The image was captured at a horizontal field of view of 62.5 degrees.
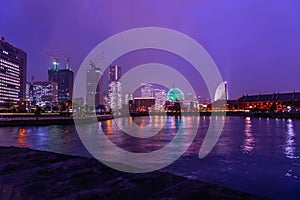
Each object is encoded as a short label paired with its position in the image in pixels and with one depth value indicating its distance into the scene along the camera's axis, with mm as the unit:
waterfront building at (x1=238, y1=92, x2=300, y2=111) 145750
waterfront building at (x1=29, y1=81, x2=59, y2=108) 189900
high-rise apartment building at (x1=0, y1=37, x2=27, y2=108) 153125
